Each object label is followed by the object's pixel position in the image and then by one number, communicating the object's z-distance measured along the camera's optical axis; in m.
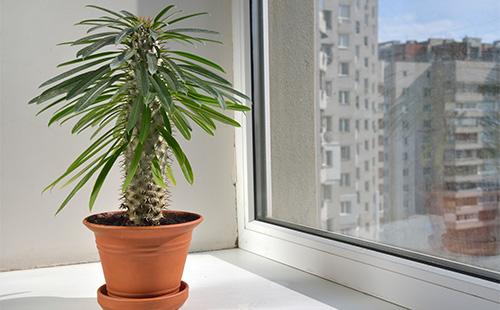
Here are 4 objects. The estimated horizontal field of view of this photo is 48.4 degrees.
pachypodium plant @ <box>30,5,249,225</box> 0.95
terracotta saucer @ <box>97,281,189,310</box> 0.99
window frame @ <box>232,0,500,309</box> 0.94
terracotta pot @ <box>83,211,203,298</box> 0.99
